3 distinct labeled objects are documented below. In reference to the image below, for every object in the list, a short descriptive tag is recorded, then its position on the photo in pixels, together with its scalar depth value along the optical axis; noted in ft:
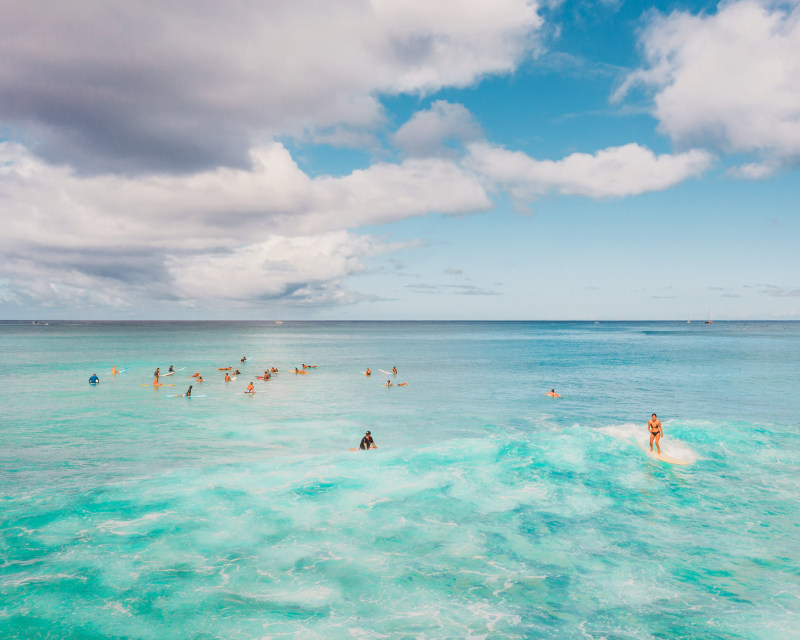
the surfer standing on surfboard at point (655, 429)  99.95
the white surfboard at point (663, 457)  94.05
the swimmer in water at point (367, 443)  102.89
